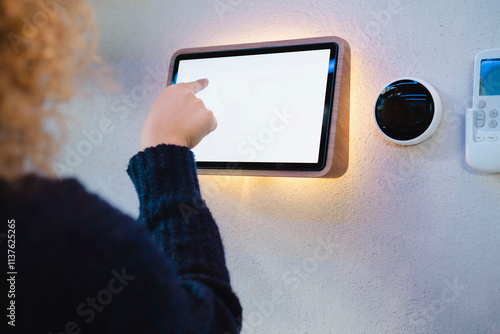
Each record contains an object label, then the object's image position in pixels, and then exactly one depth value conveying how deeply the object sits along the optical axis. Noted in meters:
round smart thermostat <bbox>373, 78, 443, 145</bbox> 0.90
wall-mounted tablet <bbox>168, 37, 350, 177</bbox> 0.94
